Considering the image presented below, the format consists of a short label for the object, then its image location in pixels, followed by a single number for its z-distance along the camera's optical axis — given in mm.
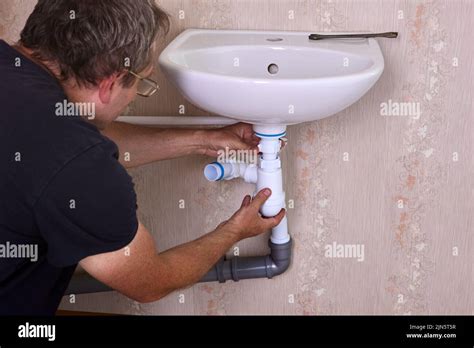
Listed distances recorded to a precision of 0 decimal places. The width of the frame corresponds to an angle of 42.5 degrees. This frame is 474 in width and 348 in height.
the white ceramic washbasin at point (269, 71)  1119
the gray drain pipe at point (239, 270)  1582
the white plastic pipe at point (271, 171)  1324
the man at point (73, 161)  845
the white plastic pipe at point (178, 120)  1499
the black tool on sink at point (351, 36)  1366
